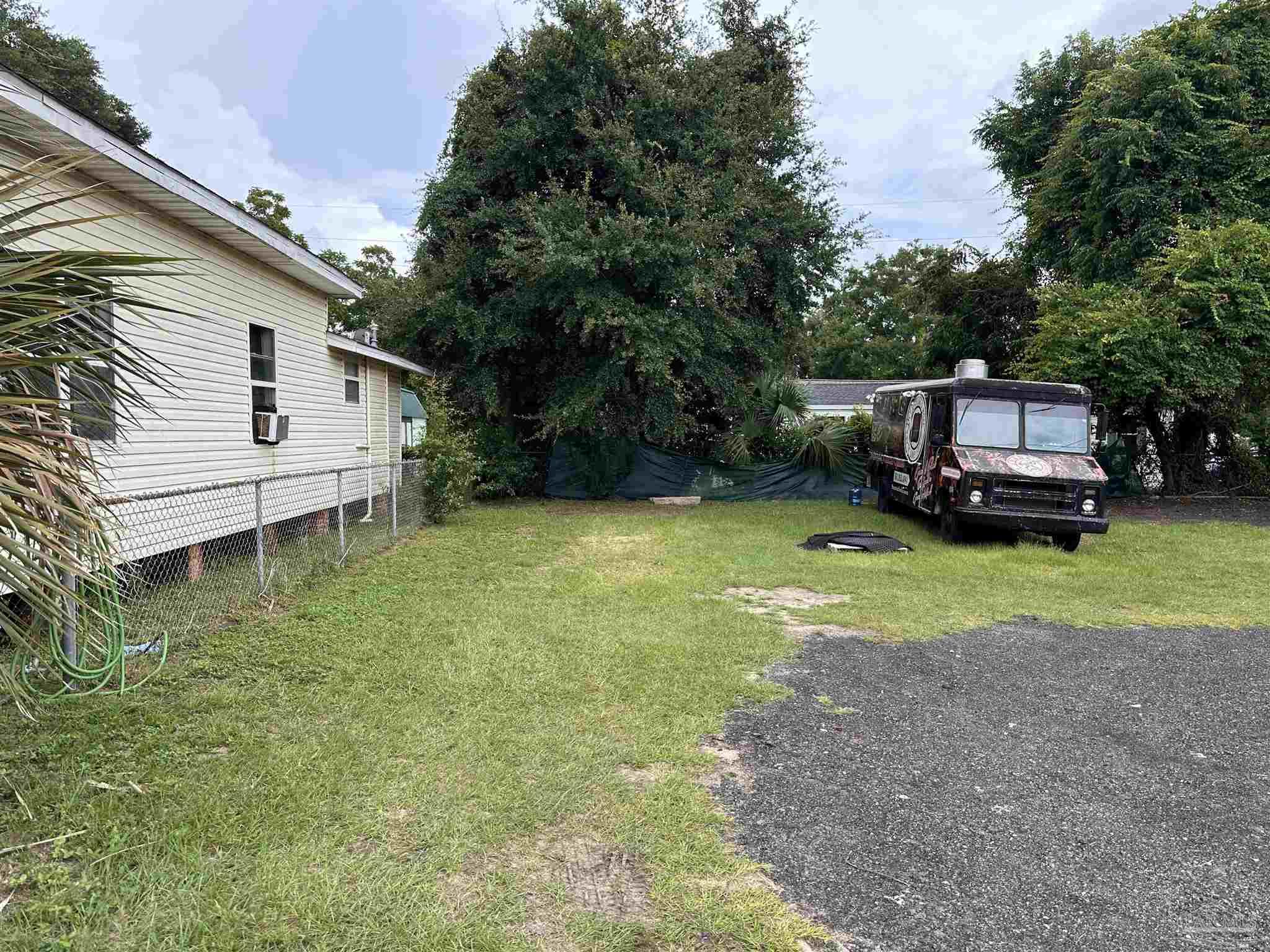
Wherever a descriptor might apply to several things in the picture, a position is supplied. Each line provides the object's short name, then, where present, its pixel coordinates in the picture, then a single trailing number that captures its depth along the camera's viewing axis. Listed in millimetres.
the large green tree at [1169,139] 14234
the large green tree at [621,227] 13445
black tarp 16453
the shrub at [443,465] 11344
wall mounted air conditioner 8758
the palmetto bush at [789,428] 16125
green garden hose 3059
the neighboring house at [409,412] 25250
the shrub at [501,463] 15625
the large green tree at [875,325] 43812
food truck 9688
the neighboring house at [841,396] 28641
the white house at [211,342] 5926
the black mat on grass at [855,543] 9930
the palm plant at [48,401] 2365
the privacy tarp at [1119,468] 16547
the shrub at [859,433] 17203
